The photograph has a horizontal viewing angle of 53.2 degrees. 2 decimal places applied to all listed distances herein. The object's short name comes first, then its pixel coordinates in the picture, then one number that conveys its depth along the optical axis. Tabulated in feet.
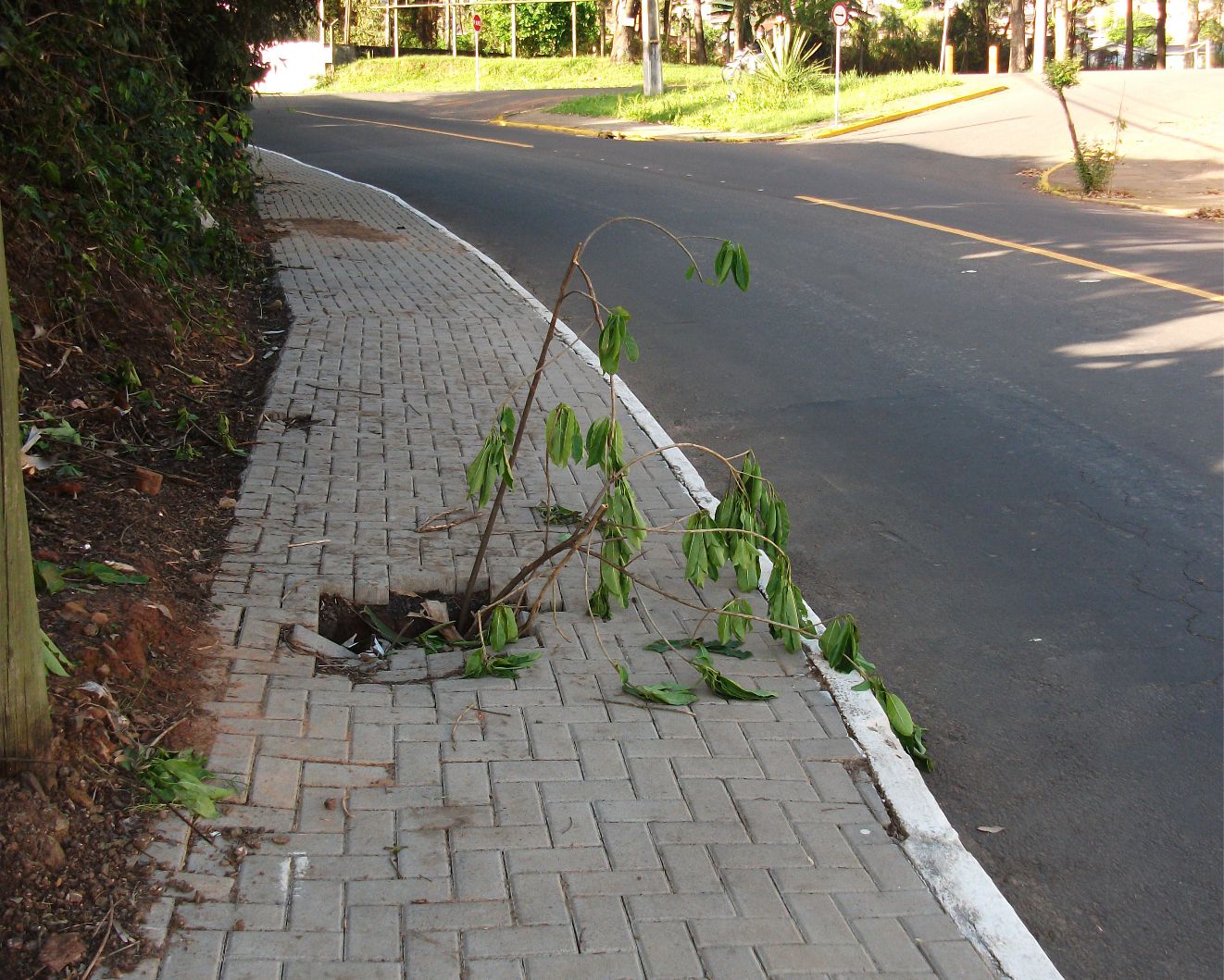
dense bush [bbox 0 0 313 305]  22.88
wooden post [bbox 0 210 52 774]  10.48
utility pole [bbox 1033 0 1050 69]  127.71
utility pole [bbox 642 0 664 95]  112.78
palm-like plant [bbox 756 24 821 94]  105.09
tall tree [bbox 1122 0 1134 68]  178.30
